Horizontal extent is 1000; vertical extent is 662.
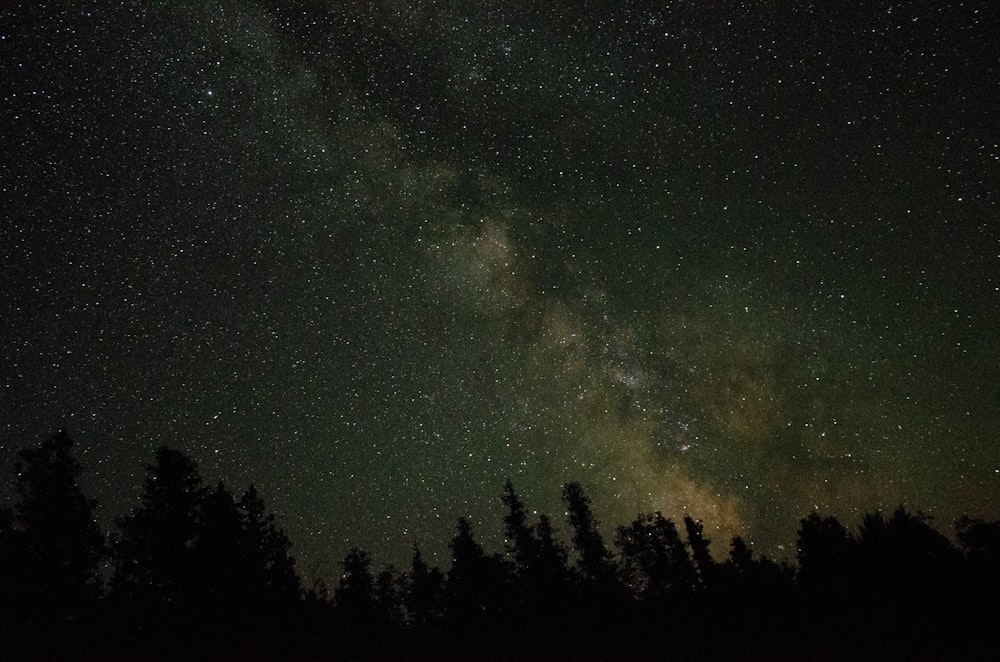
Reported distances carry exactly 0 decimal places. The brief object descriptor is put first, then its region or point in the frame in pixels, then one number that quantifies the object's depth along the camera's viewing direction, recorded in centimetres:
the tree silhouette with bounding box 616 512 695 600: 4694
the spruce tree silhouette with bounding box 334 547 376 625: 3656
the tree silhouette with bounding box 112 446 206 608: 2469
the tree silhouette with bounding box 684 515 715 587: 4737
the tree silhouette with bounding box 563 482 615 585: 4419
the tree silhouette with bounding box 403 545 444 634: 4372
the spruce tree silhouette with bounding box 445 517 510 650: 3666
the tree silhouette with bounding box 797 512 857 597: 4191
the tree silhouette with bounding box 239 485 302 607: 3167
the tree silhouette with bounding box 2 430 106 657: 2092
